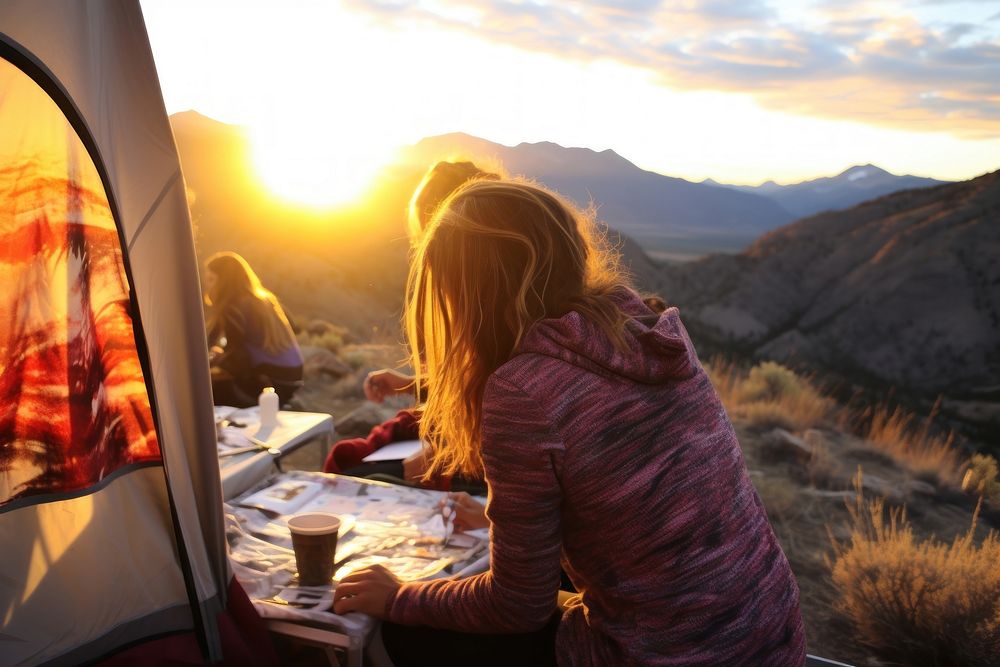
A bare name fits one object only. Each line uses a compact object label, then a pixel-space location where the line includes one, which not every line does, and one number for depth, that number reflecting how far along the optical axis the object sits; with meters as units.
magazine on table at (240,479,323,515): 2.16
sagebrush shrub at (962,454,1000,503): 5.05
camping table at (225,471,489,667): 1.62
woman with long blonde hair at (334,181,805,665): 1.38
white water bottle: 3.19
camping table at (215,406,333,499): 2.36
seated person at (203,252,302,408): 5.07
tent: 1.54
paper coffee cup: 1.68
